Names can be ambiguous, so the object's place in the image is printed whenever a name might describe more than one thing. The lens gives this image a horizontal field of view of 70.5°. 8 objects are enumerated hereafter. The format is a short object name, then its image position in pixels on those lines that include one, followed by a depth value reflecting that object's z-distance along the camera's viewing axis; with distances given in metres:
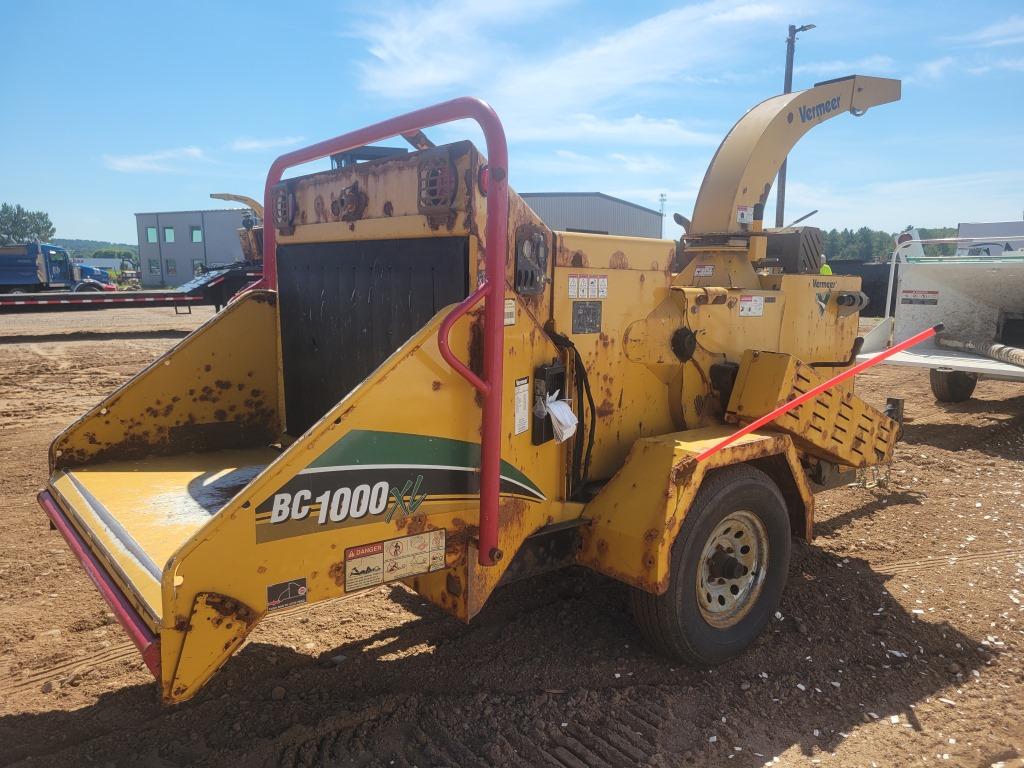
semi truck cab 26.19
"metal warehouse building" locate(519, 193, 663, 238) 35.63
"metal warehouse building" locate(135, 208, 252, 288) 50.72
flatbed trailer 16.05
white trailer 8.25
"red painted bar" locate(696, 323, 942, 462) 3.18
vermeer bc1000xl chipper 2.26
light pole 15.06
